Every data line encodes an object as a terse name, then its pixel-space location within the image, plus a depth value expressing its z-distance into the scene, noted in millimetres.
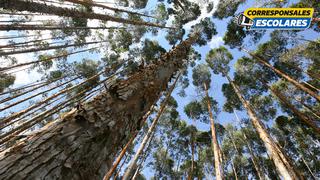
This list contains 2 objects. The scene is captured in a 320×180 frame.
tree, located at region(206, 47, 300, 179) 3816
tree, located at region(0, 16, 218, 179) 796
